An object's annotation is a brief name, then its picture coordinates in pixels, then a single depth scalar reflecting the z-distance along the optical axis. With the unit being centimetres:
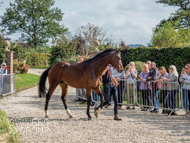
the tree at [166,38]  2131
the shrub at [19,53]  2509
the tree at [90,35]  3209
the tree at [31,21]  4850
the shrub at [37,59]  3417
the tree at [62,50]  2902
